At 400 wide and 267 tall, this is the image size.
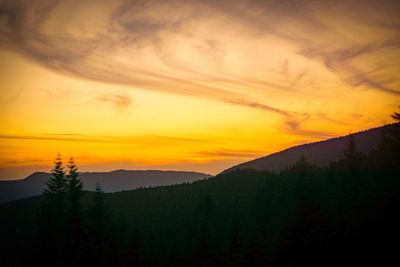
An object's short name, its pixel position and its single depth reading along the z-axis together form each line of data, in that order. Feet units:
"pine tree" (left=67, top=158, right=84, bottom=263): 135.03
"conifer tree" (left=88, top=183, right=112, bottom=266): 135.13
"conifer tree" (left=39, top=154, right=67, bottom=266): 140.05
